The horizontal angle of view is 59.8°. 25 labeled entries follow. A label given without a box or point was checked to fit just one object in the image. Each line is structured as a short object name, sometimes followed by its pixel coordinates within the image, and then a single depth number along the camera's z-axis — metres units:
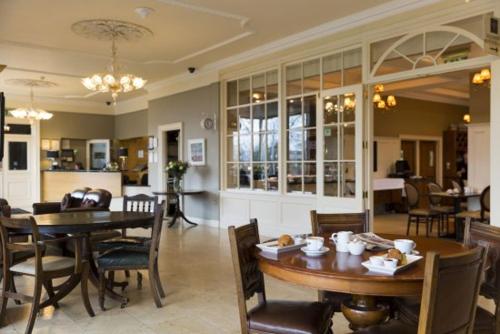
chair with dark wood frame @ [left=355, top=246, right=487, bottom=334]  1.67
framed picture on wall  8.76
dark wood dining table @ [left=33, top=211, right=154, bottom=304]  3.58
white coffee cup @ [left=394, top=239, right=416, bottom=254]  2.31
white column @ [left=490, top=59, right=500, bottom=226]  4.41
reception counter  11.67
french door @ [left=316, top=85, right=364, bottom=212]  5.59
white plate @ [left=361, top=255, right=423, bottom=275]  1.96
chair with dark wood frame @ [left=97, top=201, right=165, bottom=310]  3.71
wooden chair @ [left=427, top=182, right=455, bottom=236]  7.41
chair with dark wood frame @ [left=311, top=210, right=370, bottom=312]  3.20
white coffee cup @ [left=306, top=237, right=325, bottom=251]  2.36
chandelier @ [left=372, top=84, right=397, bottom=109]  8.96
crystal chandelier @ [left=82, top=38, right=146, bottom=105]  6.16
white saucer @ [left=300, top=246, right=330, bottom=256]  2.34
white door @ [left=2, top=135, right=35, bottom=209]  12.05
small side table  8.54
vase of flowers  8.85
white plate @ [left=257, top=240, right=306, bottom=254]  2.40
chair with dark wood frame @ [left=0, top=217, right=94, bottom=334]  3.20
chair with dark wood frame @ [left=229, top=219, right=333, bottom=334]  2.20
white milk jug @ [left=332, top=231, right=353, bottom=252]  2.44
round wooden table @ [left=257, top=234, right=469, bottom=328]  1.92
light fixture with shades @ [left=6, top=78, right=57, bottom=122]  9.94
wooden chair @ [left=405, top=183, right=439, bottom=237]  7.35
